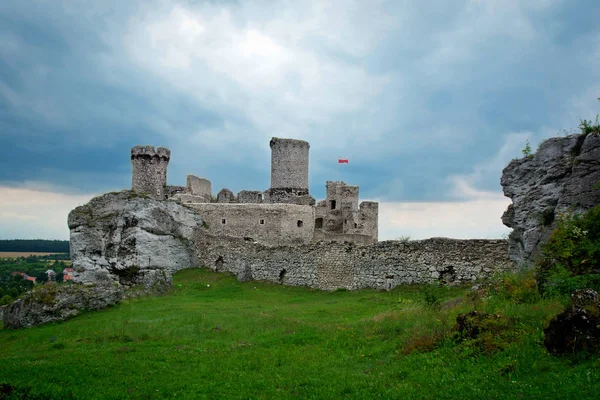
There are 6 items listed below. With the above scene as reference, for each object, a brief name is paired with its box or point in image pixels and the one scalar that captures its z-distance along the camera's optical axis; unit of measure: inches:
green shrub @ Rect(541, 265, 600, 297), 408.8
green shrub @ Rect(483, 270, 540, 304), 466.6
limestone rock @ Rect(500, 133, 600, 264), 515.8
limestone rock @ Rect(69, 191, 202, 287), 1342.3
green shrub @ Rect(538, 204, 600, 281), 434.9
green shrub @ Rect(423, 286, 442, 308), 580.8
